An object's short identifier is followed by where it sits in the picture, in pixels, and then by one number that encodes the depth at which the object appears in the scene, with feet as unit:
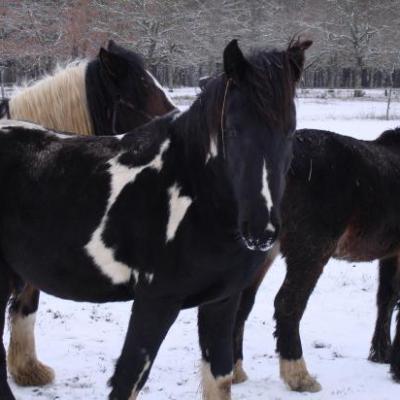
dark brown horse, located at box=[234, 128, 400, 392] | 12.90
